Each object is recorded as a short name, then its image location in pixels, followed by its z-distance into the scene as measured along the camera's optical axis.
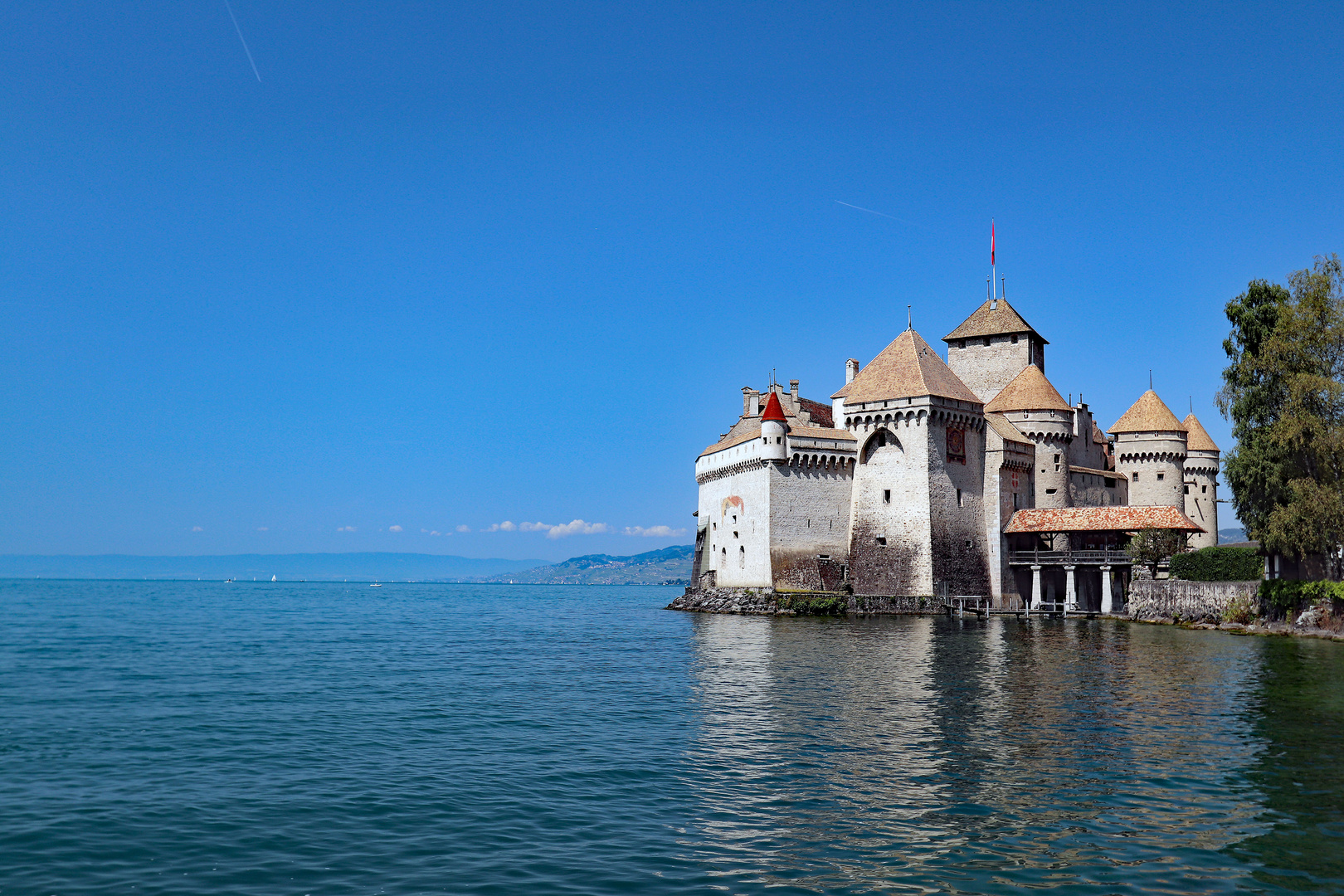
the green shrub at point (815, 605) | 55.34
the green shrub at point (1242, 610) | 44.16
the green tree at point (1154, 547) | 53.25
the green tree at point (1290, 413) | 37.97
